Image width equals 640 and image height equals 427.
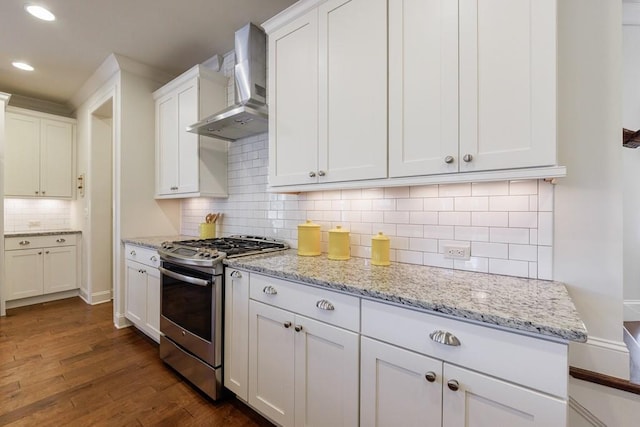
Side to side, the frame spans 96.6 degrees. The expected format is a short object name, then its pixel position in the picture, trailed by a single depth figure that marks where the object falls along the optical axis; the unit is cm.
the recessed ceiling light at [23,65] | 309
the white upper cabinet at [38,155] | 373
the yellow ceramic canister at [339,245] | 182
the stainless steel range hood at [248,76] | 228
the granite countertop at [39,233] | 353
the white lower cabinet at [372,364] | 87
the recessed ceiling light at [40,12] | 222
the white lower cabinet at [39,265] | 355
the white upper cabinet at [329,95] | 150
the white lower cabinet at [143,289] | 251
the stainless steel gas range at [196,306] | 181
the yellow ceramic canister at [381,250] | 165
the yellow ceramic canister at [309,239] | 197
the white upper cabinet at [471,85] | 109
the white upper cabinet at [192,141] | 269
